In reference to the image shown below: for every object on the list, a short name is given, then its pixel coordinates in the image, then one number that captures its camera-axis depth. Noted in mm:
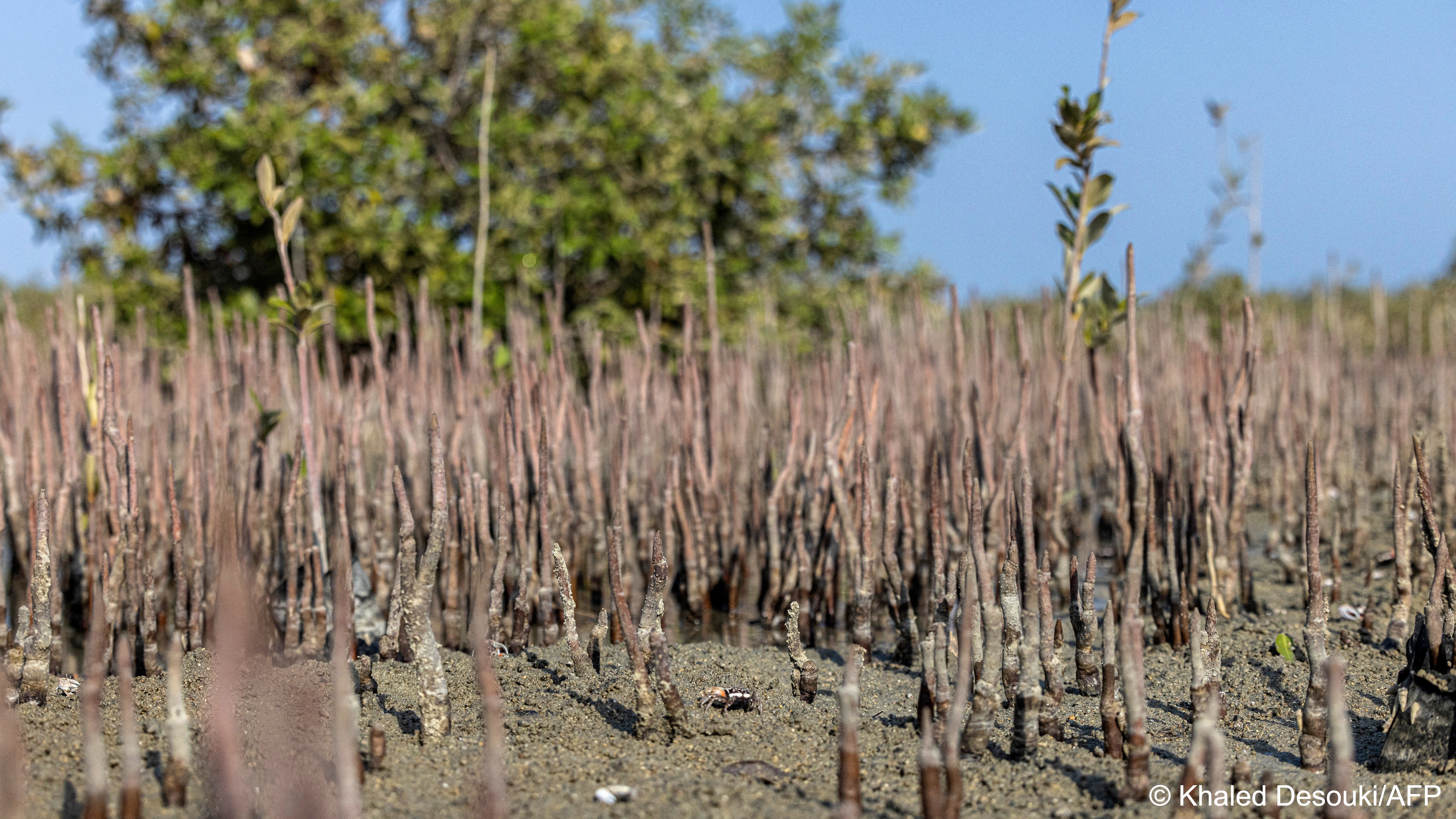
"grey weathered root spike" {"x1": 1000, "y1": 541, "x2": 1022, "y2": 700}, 1754
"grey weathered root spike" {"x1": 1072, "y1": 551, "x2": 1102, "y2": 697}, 1953
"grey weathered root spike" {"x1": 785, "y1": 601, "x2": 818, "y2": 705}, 1886
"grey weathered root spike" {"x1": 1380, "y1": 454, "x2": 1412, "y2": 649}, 2074
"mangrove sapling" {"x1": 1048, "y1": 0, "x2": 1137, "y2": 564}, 2486
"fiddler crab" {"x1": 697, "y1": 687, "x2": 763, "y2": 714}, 1879
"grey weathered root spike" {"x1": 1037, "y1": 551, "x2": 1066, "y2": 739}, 1741
